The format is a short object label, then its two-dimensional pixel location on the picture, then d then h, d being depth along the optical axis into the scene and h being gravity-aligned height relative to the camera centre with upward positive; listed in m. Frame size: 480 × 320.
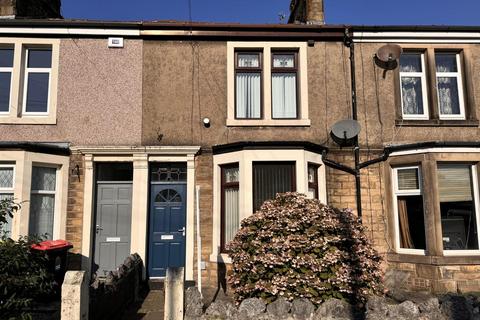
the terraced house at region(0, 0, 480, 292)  8.91 +1.92
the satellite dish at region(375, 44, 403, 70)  9.49 +3.66
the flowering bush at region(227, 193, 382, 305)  6.16 -0.59
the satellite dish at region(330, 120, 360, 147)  9.29 +1.92
